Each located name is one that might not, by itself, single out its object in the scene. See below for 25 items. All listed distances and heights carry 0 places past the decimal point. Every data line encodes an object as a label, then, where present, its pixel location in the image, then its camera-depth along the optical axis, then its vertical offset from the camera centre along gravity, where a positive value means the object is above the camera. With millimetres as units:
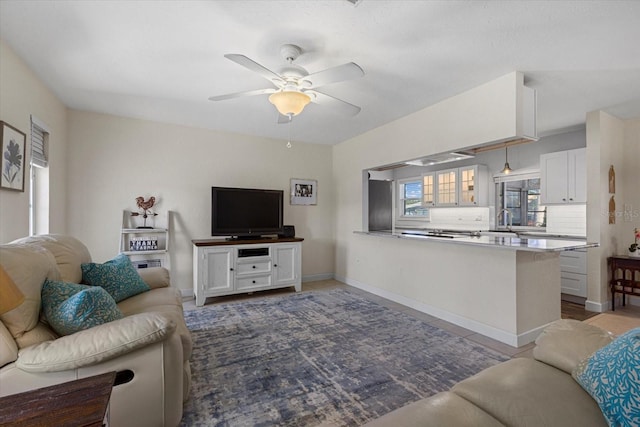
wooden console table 3525 -801
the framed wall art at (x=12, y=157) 2139 +441
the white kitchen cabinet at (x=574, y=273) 3877 -820
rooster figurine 3814 +93
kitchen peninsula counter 2658 -725
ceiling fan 1979 +997
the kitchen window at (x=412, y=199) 6378 +338
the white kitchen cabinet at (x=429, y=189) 5945 +520
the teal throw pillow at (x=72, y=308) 1383 -470
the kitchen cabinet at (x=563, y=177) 4012 +540
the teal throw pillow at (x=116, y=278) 2135 -505
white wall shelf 3740 -372
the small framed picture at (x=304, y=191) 4988 +386
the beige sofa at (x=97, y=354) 1206 -620
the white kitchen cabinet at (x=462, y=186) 5180 +518
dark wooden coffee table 821 -592
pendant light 4543 +750
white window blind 2762 +686
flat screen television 4121 +18
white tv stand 3807 -745
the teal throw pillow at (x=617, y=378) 856 -540
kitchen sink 4488 -315
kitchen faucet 5145 -40
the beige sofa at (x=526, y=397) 910 -642
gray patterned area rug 1739 -1184
